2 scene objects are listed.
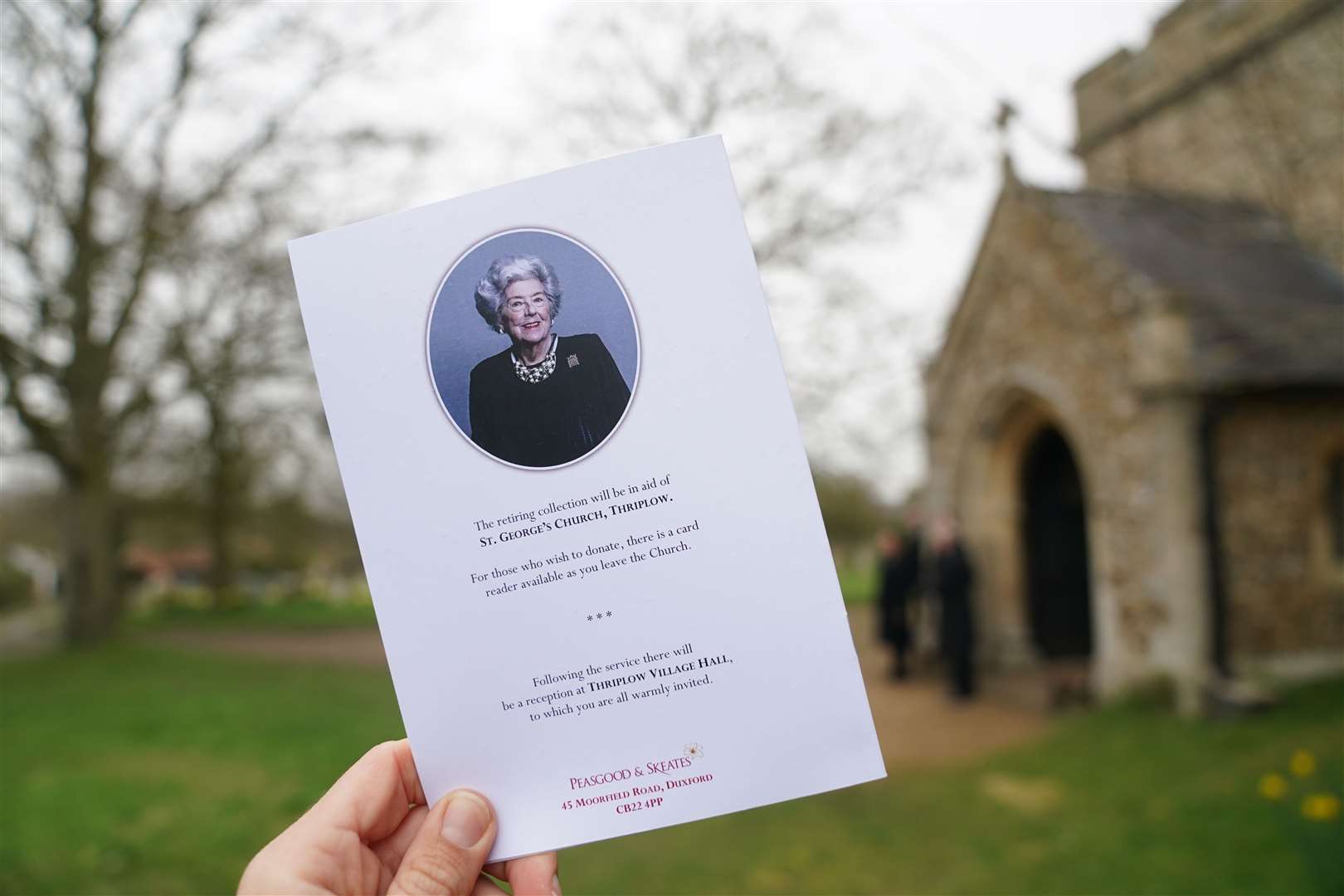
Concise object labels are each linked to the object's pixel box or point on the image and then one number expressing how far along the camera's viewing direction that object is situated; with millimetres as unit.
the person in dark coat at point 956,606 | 9922
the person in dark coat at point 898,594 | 11219
